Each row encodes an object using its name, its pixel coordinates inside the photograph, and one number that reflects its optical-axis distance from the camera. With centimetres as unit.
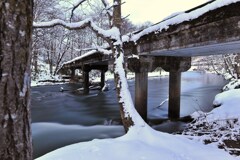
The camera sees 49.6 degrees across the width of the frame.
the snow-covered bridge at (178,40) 494
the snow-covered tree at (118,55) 540
